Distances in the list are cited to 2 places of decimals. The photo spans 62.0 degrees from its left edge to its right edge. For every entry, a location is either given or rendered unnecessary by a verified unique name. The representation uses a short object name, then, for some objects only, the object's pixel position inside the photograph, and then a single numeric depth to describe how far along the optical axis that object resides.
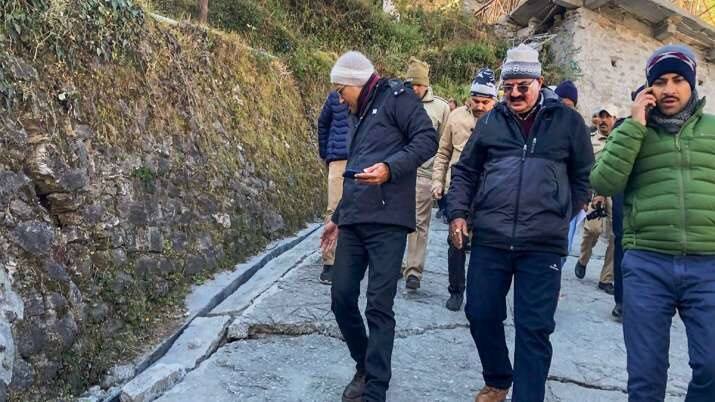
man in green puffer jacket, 2.54
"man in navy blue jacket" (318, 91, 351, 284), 5.49
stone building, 13.95
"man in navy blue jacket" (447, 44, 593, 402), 2.99
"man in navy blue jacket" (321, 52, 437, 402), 3.13
